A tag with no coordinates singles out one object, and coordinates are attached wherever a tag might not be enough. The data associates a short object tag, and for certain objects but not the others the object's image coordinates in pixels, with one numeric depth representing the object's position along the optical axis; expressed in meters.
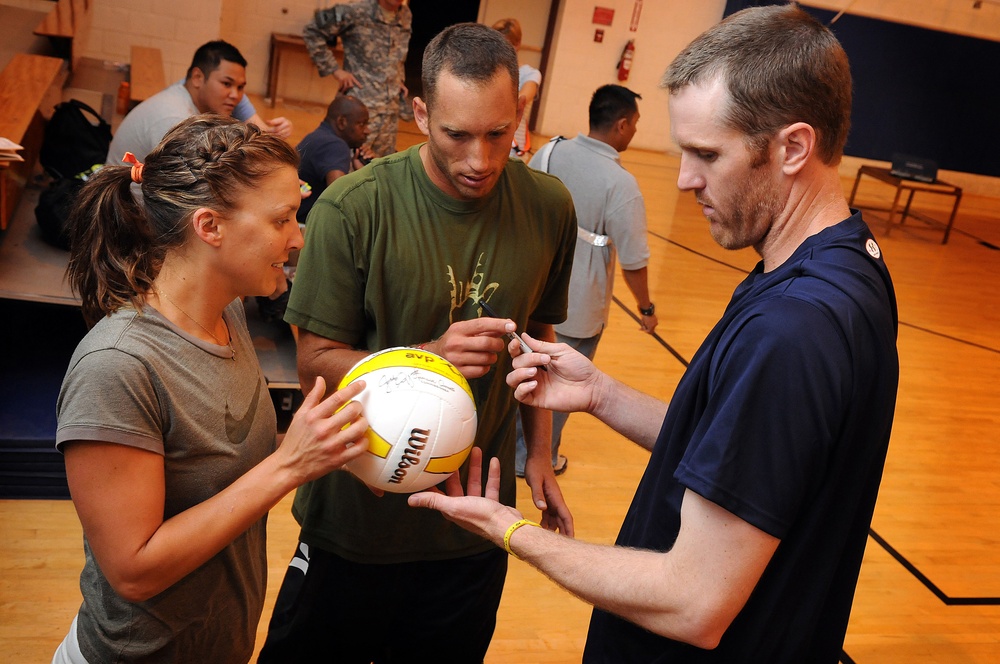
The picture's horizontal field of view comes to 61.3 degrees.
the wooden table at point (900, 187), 11.38
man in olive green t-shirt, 1.97
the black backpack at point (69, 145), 4.82
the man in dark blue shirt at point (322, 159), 4.95
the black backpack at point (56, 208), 4.39
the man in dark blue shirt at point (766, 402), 1.23
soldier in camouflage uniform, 6.57
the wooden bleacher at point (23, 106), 4.33
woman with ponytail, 1.45
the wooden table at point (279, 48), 11.18
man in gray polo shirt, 4.03
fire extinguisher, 13.23
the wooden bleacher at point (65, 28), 7.52
